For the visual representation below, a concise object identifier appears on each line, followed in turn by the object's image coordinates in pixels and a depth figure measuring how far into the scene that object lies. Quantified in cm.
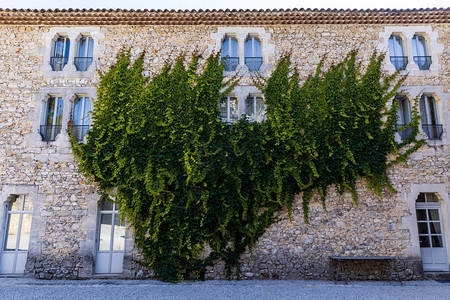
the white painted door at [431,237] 709
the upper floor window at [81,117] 757
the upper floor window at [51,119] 763
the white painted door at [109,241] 714
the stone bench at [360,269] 684
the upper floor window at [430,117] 759
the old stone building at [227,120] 698
